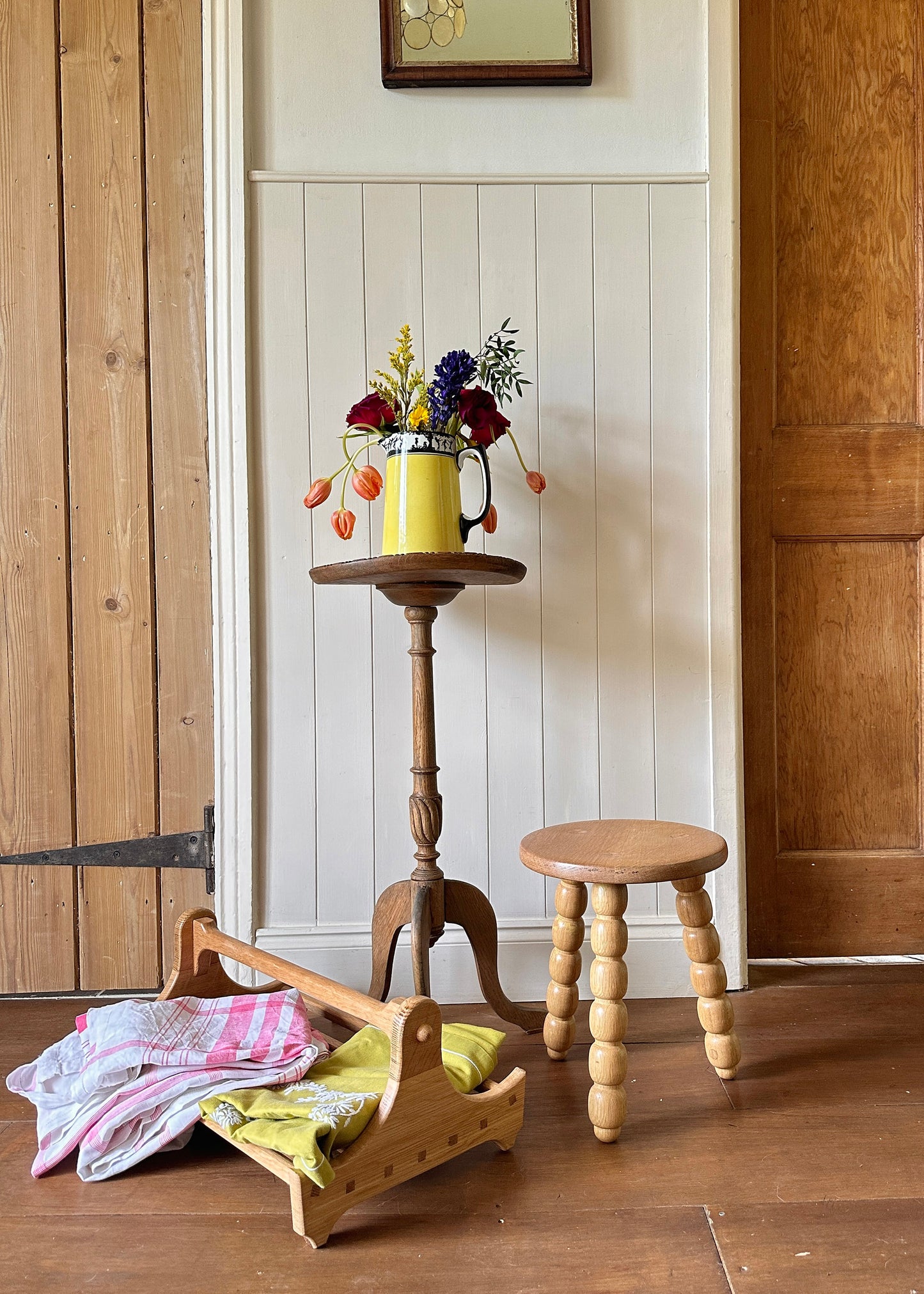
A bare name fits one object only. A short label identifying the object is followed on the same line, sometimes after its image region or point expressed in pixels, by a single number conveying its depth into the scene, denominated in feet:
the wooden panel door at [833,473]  5.75
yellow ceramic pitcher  4.47
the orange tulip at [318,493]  4.64
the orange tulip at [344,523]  4.62
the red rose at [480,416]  4.55
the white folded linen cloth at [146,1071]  3.63
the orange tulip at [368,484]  4.51
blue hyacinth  4.54
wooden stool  3.76
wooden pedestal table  4.28
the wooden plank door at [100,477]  5.34
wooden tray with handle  3.16
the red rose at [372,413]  4.61
